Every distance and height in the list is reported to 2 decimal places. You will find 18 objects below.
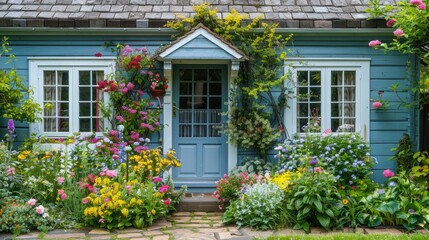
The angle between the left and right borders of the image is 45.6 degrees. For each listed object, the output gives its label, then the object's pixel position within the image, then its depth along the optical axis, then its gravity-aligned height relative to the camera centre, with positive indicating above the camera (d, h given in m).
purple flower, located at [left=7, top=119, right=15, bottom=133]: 7.68 -0.12
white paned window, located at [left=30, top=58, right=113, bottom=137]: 9.11 +0.43
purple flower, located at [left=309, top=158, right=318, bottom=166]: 6.76 -0.58
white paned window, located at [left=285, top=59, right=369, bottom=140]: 9.22 +0.42
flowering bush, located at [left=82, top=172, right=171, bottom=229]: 6.79 -1.19
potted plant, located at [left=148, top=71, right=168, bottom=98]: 8.93 +0.59
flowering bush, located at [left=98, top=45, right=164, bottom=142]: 8.81 +0.47
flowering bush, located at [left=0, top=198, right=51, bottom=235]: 6.59 -1.32
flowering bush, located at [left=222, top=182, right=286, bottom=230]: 6.84 -1.24
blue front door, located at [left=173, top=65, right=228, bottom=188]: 9.27 -0.06
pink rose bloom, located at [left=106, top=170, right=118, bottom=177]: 7.17 -0.78
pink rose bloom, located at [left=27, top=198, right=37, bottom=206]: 6.92 -1.15
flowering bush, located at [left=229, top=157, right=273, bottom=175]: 8.69 -0.85
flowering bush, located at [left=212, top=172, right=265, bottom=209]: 7.88 -1.06
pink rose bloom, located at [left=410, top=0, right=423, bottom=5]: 7.95 +1.82
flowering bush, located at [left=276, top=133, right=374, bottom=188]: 8.12 -0.60
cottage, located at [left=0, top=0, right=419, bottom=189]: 9.05 +0.83
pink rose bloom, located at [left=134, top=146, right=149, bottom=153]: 8.32 -0.51
